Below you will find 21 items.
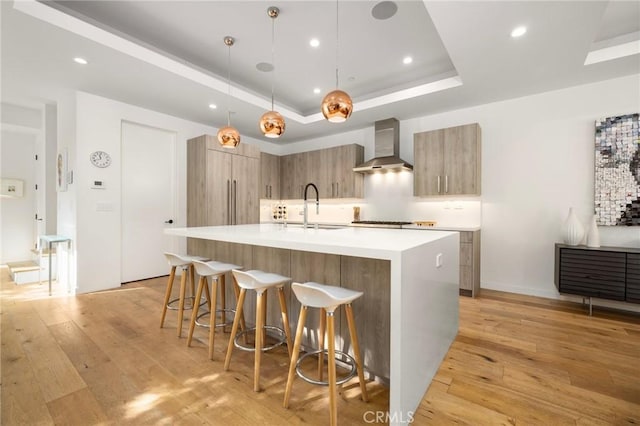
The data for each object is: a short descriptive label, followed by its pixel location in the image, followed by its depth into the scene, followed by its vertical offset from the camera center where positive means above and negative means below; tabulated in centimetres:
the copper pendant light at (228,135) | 296 +82
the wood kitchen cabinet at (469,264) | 366 -70
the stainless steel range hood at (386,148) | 459 +110
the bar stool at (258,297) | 173 -57
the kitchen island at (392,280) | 136 -46
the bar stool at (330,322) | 140 -61
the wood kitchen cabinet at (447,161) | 390 +75
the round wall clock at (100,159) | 381 +73
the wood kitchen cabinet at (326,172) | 516 +79
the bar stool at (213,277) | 209 -54
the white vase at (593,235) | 313 -26
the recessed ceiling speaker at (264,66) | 353 +188
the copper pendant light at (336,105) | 224 +87
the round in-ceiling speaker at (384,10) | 244 +184
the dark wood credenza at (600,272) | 280 -65
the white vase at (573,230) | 321 -22
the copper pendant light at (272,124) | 266 +85
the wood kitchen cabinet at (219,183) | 452 +49
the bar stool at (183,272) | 247 -57
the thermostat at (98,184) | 381 +37
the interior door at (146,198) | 429 +21
